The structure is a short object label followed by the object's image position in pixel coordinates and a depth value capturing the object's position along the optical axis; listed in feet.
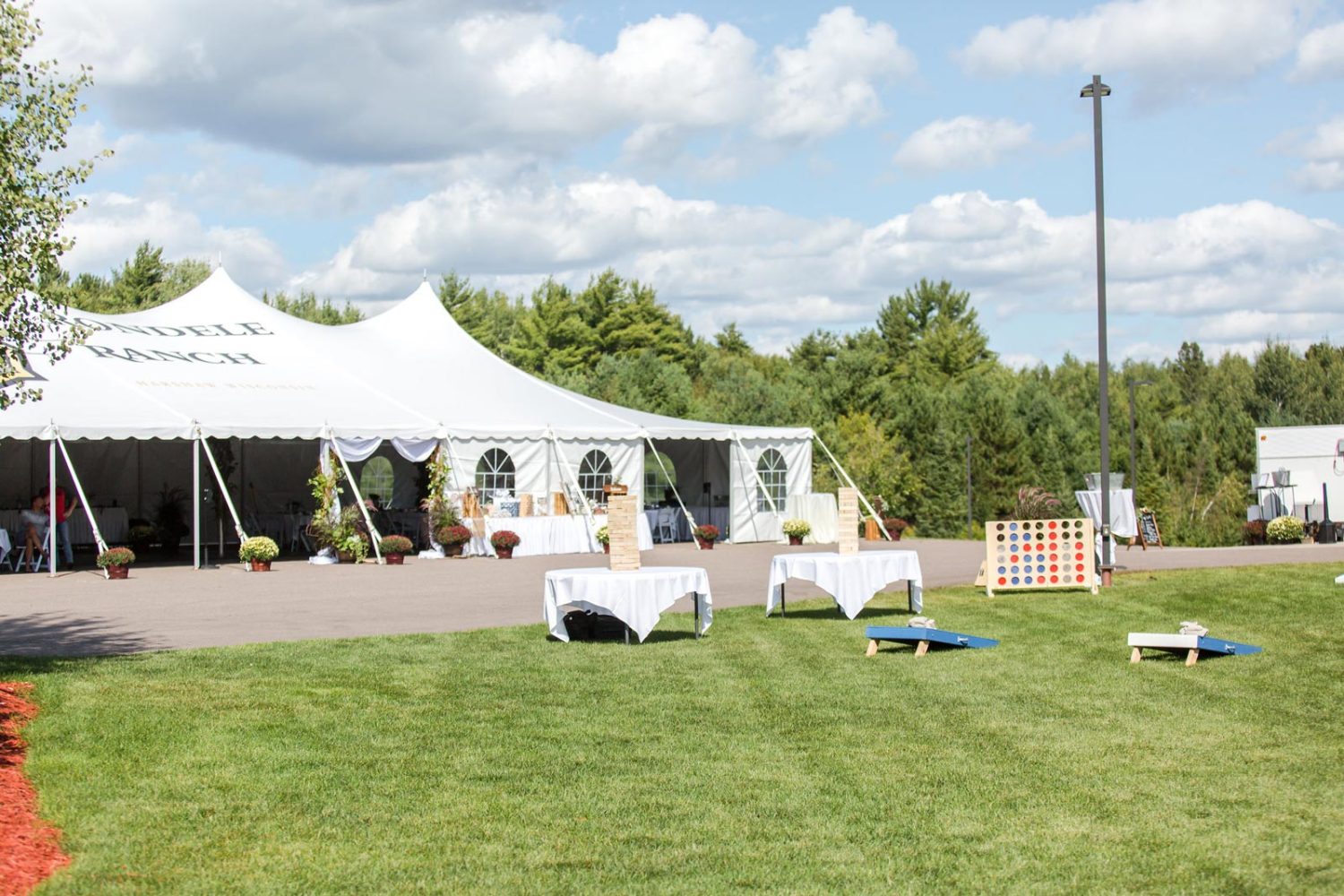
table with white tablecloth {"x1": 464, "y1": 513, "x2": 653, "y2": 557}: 82.28
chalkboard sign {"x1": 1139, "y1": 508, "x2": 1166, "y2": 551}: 94.38
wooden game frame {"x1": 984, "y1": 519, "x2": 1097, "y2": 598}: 54.49
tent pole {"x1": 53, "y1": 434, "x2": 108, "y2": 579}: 66.52
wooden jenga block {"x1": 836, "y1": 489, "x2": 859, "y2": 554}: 46.96
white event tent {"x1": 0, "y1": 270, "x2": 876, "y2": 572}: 75.66
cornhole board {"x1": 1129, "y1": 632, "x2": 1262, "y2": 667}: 35.96
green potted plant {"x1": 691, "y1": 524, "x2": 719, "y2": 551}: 88.63
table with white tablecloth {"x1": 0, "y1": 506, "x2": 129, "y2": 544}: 92.43
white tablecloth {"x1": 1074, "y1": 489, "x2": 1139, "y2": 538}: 83.05
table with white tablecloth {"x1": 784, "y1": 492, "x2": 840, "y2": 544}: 94.02
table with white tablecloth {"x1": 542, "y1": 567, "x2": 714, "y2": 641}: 40.16
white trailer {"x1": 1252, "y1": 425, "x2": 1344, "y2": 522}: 109.81
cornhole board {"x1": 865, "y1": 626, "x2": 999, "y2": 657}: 38.47
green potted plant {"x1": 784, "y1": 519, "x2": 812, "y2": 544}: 91.56
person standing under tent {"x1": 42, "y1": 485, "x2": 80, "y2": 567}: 72.97
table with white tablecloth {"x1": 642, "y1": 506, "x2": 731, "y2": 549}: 96.58
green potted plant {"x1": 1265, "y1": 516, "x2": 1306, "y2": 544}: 92.94
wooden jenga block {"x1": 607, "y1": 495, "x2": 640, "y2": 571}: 41.45
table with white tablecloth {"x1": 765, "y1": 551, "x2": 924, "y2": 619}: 45.80
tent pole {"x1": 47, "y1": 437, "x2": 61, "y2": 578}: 67.62
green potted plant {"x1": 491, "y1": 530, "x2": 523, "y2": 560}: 80.12
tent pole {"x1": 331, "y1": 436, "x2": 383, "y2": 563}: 75.44
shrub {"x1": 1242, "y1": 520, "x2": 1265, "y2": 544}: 98.84
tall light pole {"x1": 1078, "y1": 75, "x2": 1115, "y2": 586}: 59.21
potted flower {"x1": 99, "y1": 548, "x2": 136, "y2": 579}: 67.10
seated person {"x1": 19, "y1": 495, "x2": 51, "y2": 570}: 71.97
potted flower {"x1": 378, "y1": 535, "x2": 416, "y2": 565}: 76.13
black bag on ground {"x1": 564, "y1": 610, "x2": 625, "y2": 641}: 42.63
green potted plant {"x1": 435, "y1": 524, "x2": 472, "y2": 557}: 80.89
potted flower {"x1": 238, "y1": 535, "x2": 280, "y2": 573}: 71.92
